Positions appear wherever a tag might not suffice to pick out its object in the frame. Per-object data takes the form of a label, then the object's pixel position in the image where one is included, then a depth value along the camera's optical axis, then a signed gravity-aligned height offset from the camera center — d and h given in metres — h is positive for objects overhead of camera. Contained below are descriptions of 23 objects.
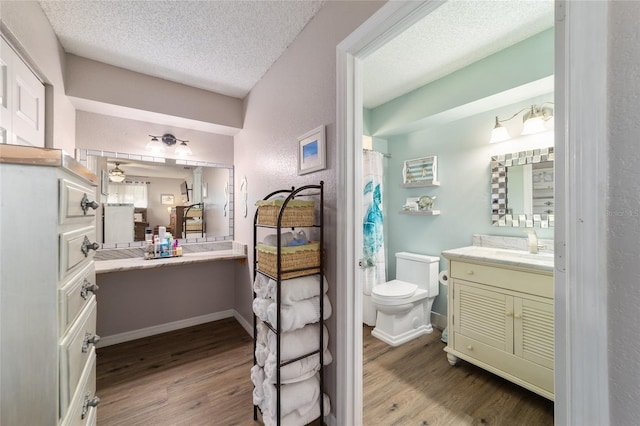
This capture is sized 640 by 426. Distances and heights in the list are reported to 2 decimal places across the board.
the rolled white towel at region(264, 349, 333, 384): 1.32 -0.84
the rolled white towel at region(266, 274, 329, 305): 1.34 -0.41
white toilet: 2.30 -0.80
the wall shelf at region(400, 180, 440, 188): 2.63 +0.33
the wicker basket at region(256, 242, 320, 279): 1.34 -0.25
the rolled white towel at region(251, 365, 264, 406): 1.46 -1.00
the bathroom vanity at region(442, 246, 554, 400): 1.54 -0.68
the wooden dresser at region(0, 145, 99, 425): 0.64 -0.20
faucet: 1.91 -0.21
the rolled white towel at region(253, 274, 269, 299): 1.47 -0.43
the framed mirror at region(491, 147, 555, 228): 2.00 +0.22
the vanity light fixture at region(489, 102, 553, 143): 1.95 +0.76
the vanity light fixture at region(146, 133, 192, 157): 2.61 +0.73
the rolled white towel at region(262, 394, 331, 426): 1.34 -1.10
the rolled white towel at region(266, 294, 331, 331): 1.31 -0.53
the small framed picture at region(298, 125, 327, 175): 1.51 +0.40
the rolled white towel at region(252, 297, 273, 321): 1.41 -0.53
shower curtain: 2.72 -0.19
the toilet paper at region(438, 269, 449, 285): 2.13 -0.56
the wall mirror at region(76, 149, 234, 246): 2.43 +0.19
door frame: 0.62 +0.00
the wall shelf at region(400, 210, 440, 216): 2.64 +0.03
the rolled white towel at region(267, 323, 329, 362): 1.35 -0.70
